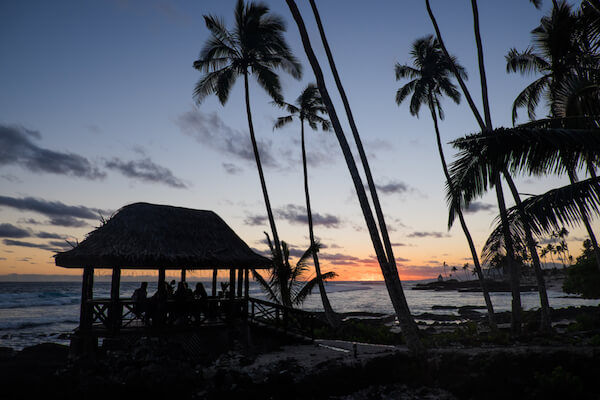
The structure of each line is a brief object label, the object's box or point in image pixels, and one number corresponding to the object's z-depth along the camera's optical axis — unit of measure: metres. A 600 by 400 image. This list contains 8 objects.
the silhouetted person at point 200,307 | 12.23
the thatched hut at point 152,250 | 11.15
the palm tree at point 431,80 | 21.22
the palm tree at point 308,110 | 23.67
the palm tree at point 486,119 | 14.94
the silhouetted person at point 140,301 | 11.46
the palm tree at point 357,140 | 12.49
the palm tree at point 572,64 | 7.45
